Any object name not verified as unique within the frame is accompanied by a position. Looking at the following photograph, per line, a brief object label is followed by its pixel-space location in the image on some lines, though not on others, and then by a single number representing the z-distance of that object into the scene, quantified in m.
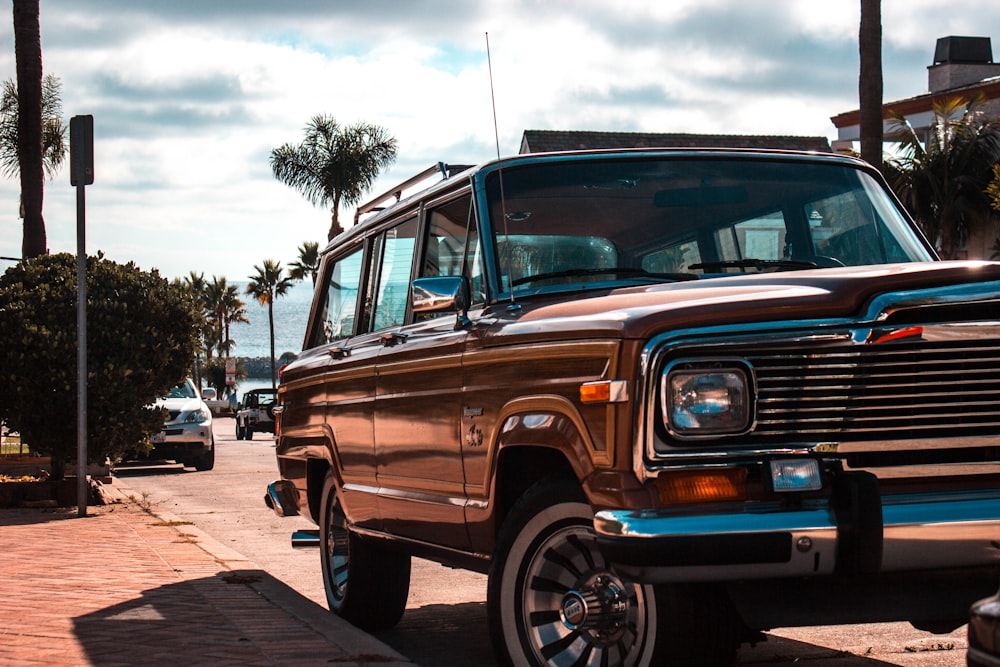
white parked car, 21.95
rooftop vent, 47.41
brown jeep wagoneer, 4.12
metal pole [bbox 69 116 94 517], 12.91
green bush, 14.22
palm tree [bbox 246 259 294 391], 92.19
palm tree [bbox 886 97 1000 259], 34.59
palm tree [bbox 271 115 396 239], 55.19
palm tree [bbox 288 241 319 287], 83.06
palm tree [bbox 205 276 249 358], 107.81
